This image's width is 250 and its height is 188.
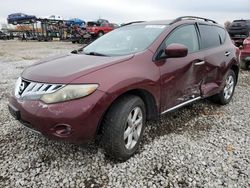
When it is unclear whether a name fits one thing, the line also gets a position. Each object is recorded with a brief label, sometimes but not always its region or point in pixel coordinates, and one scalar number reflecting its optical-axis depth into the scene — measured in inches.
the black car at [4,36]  1000.9
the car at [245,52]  239.5
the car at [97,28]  656.5
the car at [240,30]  428.8
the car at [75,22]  875.9
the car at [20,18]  830.0
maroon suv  73.1
